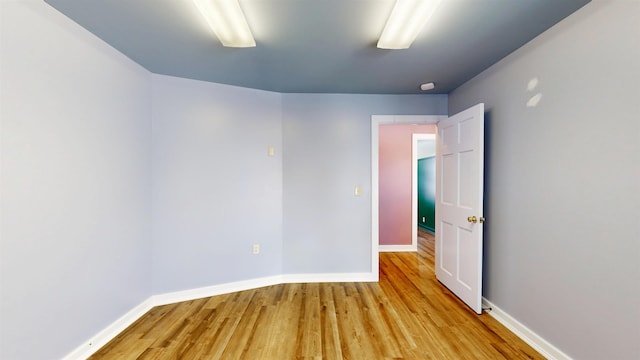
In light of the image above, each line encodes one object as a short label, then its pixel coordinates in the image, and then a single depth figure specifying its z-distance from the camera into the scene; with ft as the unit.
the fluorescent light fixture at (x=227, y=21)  4.86
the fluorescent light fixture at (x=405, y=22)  4.89
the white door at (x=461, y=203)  7.82
